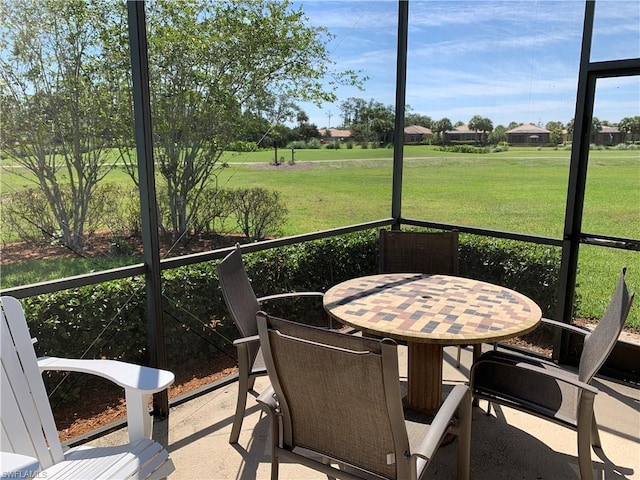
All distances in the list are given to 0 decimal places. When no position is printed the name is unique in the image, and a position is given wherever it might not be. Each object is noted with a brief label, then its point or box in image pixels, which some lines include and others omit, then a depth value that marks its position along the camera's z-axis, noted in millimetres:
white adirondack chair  1612
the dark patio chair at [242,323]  2303
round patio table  1988
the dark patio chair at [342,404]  1354
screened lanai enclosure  2383
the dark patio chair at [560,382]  1825
